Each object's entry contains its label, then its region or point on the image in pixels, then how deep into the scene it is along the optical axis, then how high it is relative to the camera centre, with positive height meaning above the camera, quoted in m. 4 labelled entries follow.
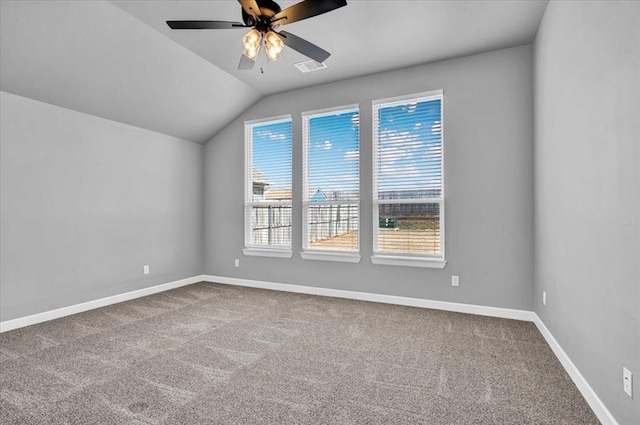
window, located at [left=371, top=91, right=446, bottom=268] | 4.04 +0.44
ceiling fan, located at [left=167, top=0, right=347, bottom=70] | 2.09 +1.34
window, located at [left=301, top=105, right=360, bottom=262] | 4.52 +0.46
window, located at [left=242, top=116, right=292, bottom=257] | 5.02 +0.45
